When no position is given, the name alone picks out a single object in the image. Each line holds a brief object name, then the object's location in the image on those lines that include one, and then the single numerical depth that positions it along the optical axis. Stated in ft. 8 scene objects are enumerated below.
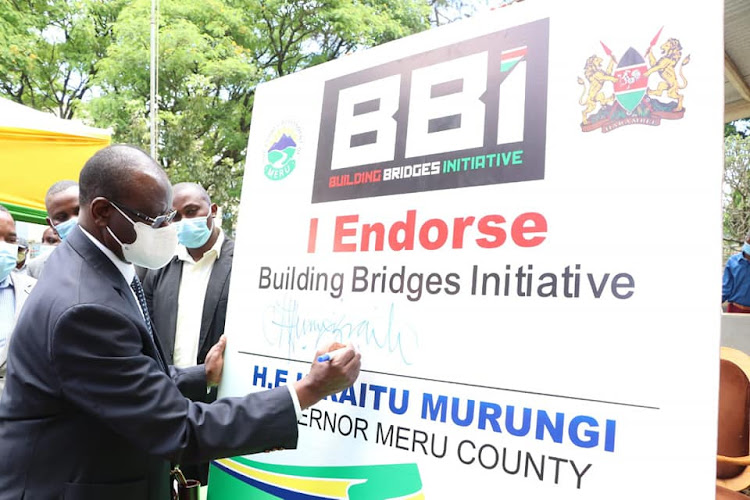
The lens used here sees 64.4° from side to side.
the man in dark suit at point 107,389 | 4.65
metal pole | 29.17
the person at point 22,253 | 14.76
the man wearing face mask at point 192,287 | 9.32
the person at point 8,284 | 10.85
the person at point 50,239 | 17.40
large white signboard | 3.99
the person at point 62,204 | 10.65
